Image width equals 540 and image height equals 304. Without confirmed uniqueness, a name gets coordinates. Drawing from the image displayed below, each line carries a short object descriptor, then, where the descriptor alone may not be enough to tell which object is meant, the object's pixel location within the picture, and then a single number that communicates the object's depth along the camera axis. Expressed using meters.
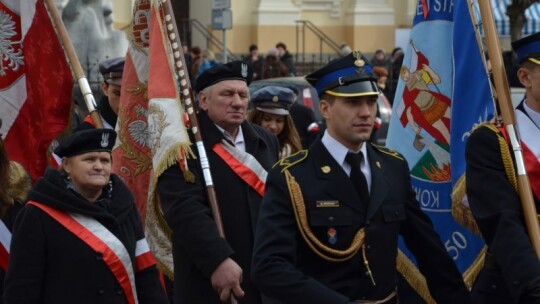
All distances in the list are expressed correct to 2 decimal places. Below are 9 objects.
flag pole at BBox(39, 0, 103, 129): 7.84
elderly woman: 6.20
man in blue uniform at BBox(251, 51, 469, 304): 5.48
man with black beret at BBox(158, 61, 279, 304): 6.93
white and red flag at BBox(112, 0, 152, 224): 8.20
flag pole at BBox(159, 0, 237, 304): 6.94
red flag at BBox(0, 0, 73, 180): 8.44
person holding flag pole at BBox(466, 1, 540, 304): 5.36
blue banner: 7.39
